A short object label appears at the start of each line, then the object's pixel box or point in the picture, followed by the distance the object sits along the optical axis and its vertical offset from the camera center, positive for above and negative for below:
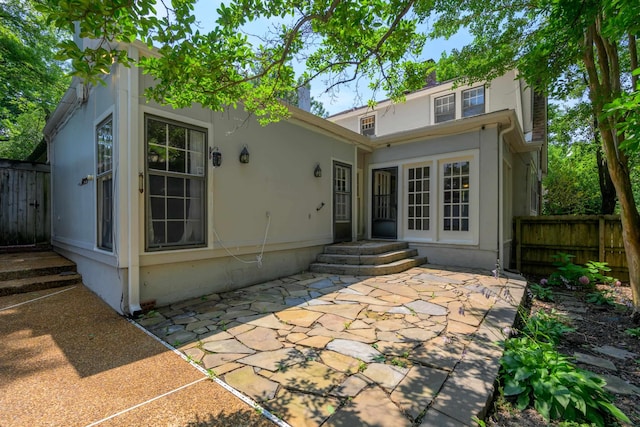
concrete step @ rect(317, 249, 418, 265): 6.27 -1.04
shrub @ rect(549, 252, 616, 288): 5.66 -1.26
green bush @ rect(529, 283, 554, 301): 5.10 -1.47
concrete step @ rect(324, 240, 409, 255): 6.58 -0.85
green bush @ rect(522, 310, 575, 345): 3.32 -1.39
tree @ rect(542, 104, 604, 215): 12.42 +1.53
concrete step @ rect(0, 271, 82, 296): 4.48 -1.17
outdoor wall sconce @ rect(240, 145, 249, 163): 5.13 +0.97
